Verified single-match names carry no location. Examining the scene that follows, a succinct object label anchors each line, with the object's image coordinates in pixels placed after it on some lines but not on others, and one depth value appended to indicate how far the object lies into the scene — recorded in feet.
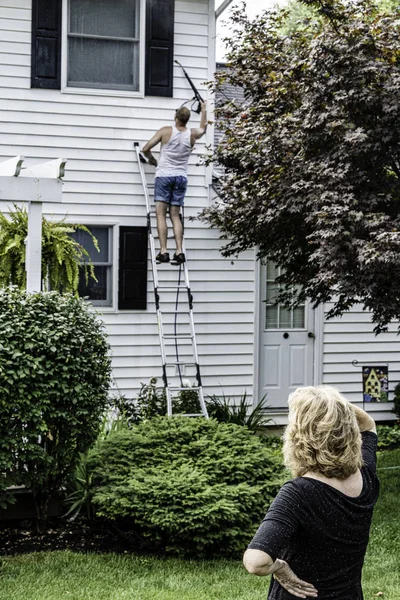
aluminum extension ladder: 31.38
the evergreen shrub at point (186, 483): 20.80
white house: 33.73
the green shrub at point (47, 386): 20.89
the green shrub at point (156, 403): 33.78
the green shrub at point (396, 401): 39.96
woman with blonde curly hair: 9.46
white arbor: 24.27
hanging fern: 28.60
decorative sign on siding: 40.24
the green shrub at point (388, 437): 37.83
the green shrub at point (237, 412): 34.30
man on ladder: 33.65
